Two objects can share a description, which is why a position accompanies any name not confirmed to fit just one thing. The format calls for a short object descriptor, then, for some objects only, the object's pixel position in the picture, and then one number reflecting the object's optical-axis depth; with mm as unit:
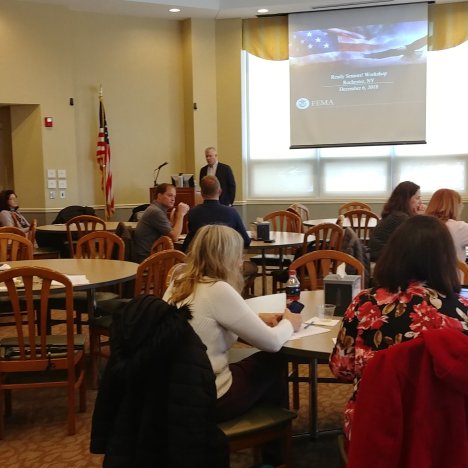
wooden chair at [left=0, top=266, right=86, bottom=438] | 2891
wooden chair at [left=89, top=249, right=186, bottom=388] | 3348
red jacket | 1265
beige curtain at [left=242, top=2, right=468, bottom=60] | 8523
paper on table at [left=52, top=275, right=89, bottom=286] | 3272
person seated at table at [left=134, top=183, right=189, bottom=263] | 5035
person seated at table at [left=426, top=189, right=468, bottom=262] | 3822
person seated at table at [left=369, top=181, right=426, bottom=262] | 4309
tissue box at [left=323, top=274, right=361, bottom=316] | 2684
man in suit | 8445
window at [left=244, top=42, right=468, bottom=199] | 8641
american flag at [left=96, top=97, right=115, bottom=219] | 8711
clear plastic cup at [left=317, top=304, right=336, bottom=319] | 2654
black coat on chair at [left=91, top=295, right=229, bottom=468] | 1793
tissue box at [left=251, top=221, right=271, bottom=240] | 5418
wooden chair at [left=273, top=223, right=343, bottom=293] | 5113
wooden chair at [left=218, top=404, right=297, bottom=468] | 2105
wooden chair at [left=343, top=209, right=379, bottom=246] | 6359
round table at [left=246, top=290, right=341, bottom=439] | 2207
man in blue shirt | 4746
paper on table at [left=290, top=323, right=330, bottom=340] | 2367
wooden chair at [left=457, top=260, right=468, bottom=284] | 2928
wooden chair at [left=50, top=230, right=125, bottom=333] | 4109
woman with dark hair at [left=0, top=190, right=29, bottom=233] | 6773
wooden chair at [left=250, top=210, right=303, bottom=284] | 5887
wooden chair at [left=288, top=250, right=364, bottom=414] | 2951
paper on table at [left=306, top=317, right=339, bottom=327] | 2525
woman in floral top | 1725
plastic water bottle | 2779
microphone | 9219
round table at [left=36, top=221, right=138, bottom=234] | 6789
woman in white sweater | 2123
